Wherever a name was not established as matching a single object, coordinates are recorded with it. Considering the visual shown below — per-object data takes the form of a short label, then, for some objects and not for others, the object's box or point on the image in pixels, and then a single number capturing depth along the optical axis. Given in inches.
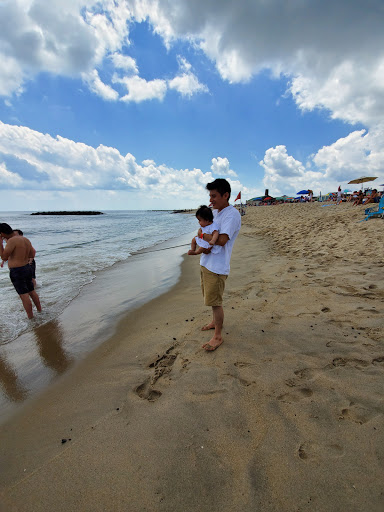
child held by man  109.8
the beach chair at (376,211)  457.7
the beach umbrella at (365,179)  1000.2
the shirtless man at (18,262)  186.7
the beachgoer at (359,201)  815.1
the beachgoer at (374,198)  702.4
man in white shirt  107.0
